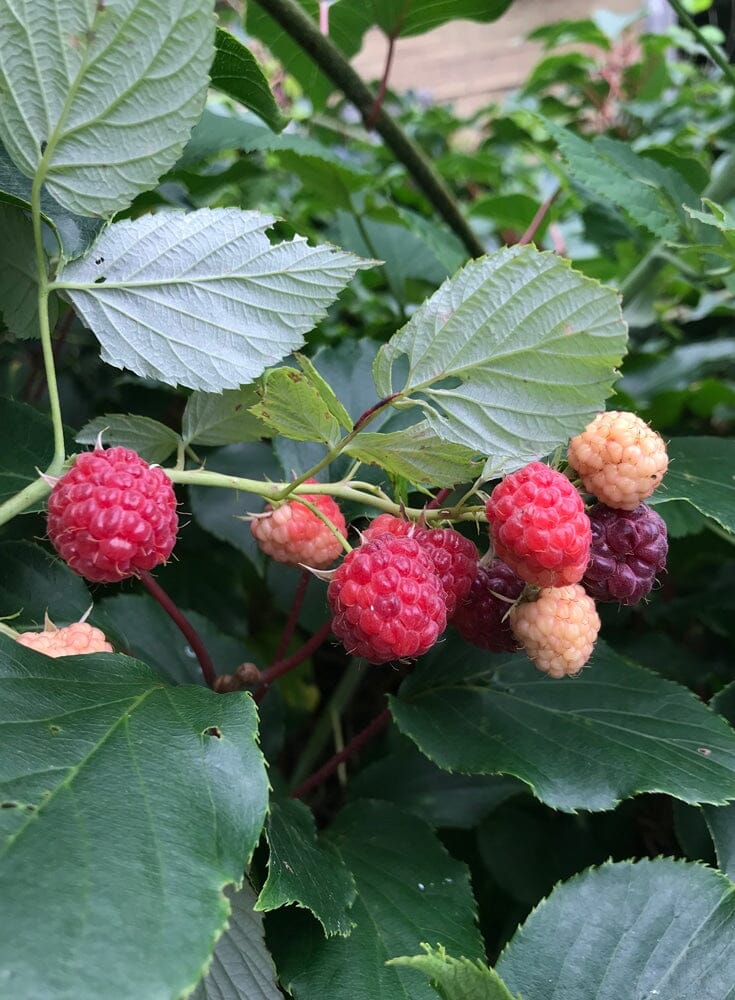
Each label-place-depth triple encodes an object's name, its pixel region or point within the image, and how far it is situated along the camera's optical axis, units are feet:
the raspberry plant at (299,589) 0.39
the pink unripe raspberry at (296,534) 0.51
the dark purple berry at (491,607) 0.51
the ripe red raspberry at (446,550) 0.49
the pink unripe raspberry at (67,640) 0.46
